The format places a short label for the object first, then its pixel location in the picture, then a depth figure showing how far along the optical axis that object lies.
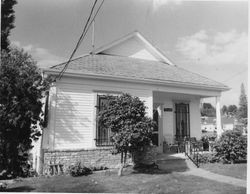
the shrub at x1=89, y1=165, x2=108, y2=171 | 7.21
